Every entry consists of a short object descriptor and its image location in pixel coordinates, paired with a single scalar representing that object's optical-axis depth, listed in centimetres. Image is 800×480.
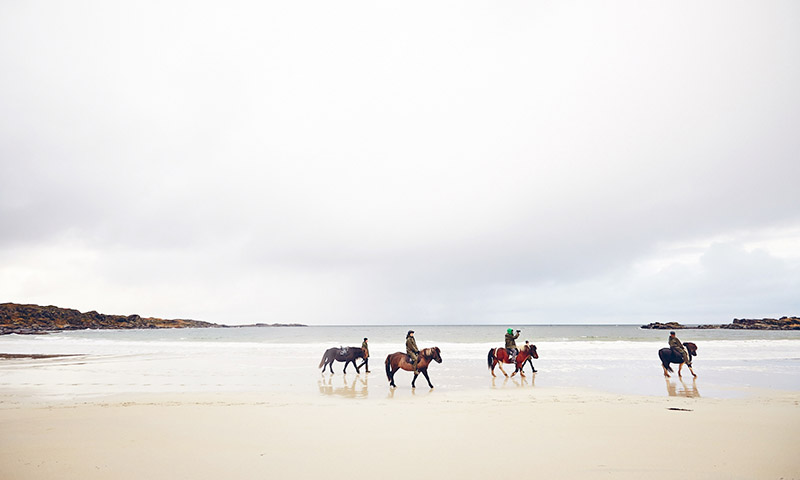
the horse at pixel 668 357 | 1514
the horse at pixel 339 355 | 1694
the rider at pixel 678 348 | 1508
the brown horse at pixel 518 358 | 1634
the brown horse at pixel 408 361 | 1315
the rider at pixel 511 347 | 1656
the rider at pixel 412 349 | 1323
